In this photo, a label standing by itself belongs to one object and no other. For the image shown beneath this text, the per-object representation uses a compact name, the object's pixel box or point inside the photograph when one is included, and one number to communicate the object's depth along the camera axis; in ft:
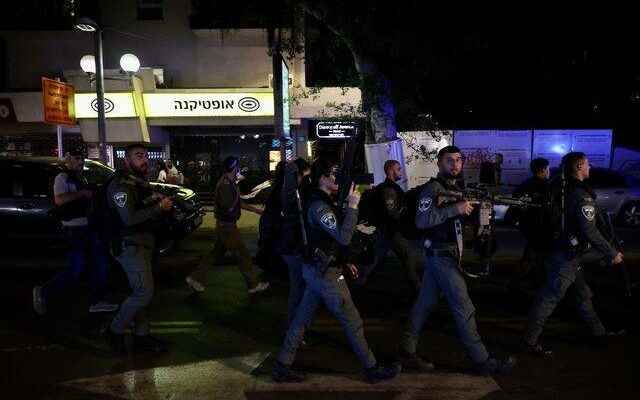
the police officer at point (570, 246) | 15.90
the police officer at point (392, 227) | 21.70
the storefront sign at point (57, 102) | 49.34
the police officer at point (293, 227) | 14.78
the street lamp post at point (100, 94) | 43.24
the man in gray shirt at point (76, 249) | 20.80
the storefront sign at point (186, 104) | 57.67
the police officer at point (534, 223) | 16.68
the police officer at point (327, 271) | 13.71
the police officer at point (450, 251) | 14.42
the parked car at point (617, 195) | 42.98
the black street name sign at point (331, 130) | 57.88
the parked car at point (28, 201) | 31.45
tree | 36.14
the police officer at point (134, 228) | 15.99
